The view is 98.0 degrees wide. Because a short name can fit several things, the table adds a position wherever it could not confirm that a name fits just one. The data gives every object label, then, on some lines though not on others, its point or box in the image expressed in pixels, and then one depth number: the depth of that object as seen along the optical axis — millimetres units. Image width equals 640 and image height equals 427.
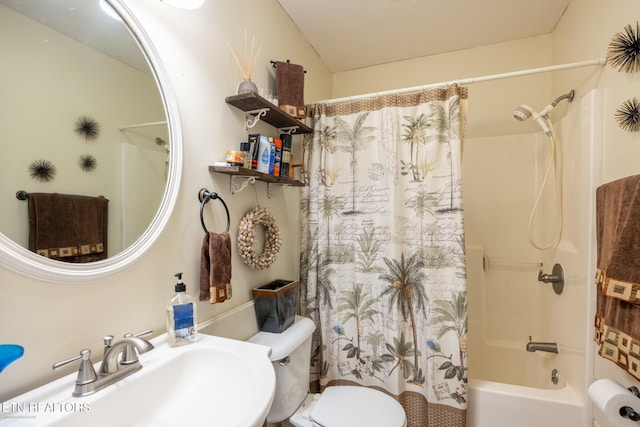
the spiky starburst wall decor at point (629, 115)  1005
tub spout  1499
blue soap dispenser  862
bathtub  1238
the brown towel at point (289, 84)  1495
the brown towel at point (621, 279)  822
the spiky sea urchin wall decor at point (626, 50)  1038
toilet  1171
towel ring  1062
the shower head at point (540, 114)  1534
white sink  580
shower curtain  1412
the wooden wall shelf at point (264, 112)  1197
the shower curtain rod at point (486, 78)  1252
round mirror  621
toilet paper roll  858
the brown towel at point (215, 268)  1030
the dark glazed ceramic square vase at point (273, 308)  1298
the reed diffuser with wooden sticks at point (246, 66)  1195
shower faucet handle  1536
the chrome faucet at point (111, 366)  628
